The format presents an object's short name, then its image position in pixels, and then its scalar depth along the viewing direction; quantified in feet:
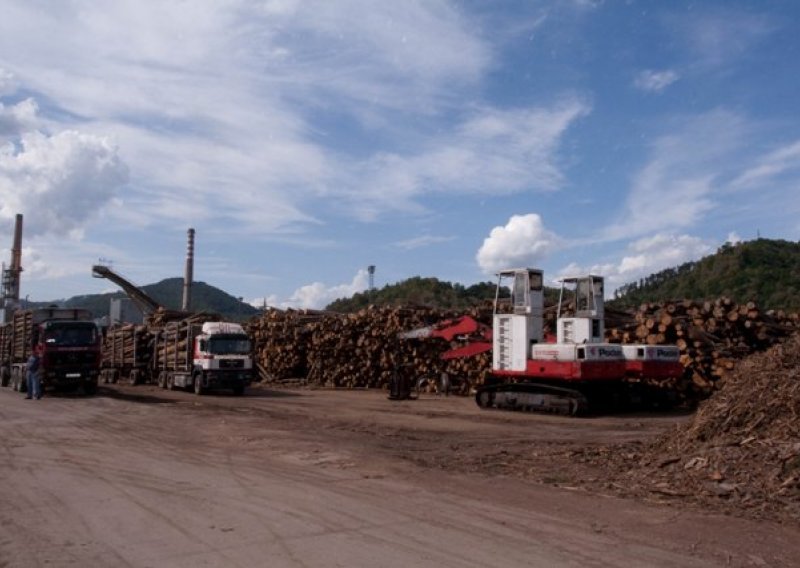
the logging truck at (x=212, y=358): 87.76
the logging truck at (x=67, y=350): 83.71
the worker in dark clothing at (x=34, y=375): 80.89
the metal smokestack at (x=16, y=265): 240.73
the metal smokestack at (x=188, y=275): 199.31
